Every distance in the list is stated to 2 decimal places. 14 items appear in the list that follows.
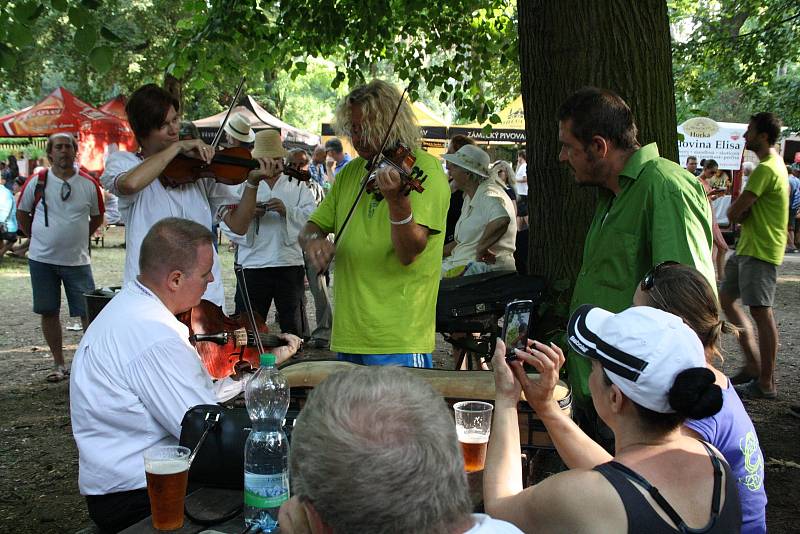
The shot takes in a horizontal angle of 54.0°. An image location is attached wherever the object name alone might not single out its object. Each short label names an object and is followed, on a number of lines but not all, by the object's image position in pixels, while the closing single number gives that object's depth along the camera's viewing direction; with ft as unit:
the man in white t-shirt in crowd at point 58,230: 20.74
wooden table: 6.30
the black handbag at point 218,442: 6.70
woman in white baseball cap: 5.21
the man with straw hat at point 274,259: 21.07
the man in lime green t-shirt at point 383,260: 10.59
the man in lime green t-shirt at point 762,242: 18.76
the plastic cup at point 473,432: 7.60
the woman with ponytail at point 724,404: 7.18
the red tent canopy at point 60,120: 54.95
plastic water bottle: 6.14
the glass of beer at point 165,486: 6.18
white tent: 59.57
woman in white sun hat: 19.07
